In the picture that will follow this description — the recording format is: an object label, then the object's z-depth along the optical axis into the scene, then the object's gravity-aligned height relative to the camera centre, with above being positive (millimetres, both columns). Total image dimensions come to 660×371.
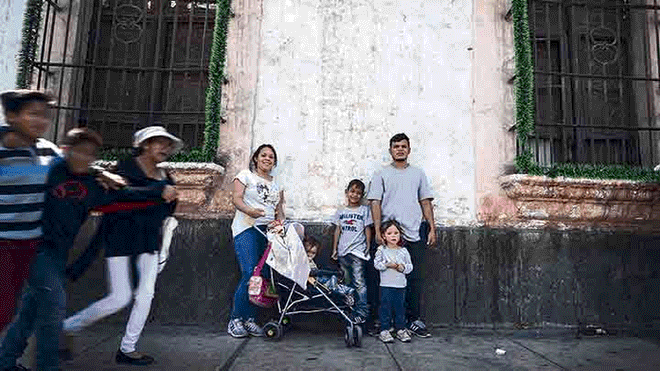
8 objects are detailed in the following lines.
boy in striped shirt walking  2662 +273
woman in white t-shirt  4336 +276
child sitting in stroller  4219 -266
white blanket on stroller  4105 -77
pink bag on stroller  4129 -342
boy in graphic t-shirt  4434 +97
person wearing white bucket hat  3219 +8
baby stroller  4102 -306
